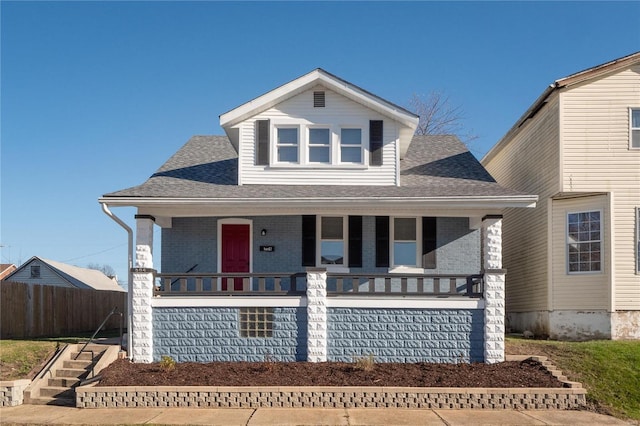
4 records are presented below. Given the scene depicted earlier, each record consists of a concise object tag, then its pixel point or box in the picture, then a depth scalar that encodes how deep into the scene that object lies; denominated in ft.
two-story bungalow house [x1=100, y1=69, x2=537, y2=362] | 41.14
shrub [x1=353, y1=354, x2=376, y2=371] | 38.27
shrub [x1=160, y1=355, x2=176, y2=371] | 38.70
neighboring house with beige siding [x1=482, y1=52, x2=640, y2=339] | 47.39
